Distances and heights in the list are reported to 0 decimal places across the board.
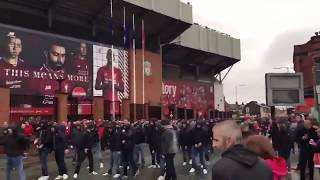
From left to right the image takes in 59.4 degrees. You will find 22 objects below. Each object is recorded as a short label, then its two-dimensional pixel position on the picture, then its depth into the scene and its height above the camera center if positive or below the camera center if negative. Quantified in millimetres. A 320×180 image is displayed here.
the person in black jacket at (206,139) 9417 -1290
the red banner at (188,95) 30547 +999
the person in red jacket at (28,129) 13564 -1201
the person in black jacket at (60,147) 8057 -1226
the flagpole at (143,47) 24364 +4890
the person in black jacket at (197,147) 8985 -1407
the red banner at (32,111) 18572 -432
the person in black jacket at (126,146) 8295 -1250
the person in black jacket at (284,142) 6871 -989
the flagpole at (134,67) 23933 +3139
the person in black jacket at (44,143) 8017 -1109
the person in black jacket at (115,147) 8327 -1285
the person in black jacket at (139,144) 9191 -1344
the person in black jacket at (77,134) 8720 -948
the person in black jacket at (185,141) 9709 -1346
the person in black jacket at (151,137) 9453 -1170
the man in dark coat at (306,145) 6340 -993
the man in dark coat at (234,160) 1941 -403
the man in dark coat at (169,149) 7133 -1166
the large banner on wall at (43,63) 18715 +2985
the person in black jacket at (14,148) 6685 -1027
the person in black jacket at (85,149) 8533 -1396
